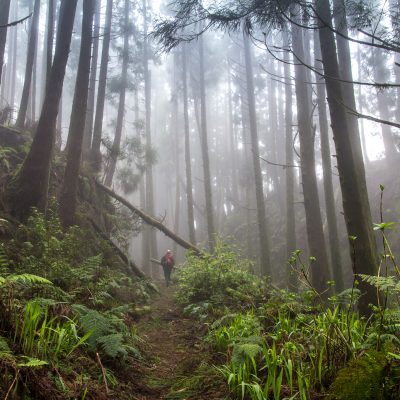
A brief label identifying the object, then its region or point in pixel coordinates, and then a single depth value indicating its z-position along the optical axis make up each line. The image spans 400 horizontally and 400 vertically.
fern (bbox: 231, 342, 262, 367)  3.04
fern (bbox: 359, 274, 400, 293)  2.67
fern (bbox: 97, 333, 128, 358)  3.47
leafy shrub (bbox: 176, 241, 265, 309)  7.24
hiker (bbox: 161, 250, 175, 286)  14.45
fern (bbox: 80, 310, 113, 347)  3.67
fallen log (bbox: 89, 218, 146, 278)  10.90
